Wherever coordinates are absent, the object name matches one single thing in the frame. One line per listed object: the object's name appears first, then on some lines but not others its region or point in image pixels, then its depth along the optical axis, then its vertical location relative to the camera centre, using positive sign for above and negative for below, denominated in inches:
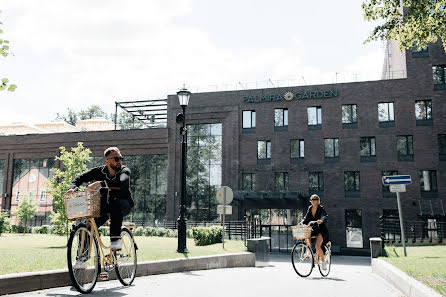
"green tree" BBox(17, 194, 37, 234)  1515.7 -20.0
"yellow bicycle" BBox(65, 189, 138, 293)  227.6 -22.9
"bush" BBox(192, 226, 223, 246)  719.7 -50.9
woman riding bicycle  384.8 -17.6
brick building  1342.3 +188.6
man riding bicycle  248.7 +9.5
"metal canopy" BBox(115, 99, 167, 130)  1608.0 +370.5
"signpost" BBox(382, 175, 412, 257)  524.4 +29.4
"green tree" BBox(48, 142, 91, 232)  811.4 +51.7
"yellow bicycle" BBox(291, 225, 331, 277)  376.5 -46.3
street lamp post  473.4 +18.9
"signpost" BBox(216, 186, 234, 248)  595.8 +13.1
